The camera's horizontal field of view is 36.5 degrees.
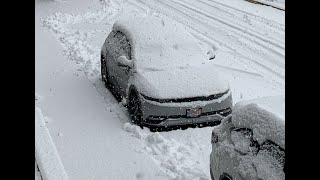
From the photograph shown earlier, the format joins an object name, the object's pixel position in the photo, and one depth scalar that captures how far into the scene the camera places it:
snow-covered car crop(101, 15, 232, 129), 8.69
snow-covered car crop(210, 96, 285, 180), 4.85
